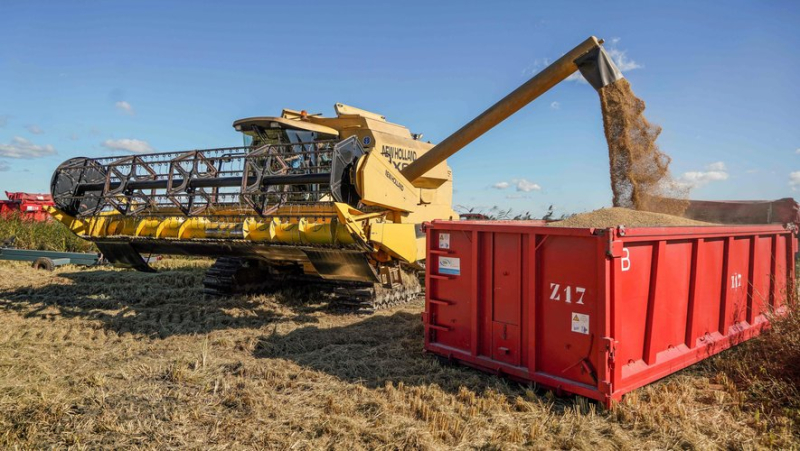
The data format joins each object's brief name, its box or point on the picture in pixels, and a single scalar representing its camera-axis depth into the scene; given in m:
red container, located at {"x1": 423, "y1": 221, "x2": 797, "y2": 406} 3.58
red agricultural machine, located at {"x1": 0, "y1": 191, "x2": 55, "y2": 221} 17.03
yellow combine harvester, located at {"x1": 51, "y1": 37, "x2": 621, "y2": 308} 5.53
